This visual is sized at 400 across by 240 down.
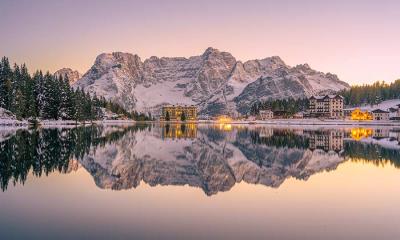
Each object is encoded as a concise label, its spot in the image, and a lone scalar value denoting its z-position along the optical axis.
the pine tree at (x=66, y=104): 158.00
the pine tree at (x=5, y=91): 128.25
